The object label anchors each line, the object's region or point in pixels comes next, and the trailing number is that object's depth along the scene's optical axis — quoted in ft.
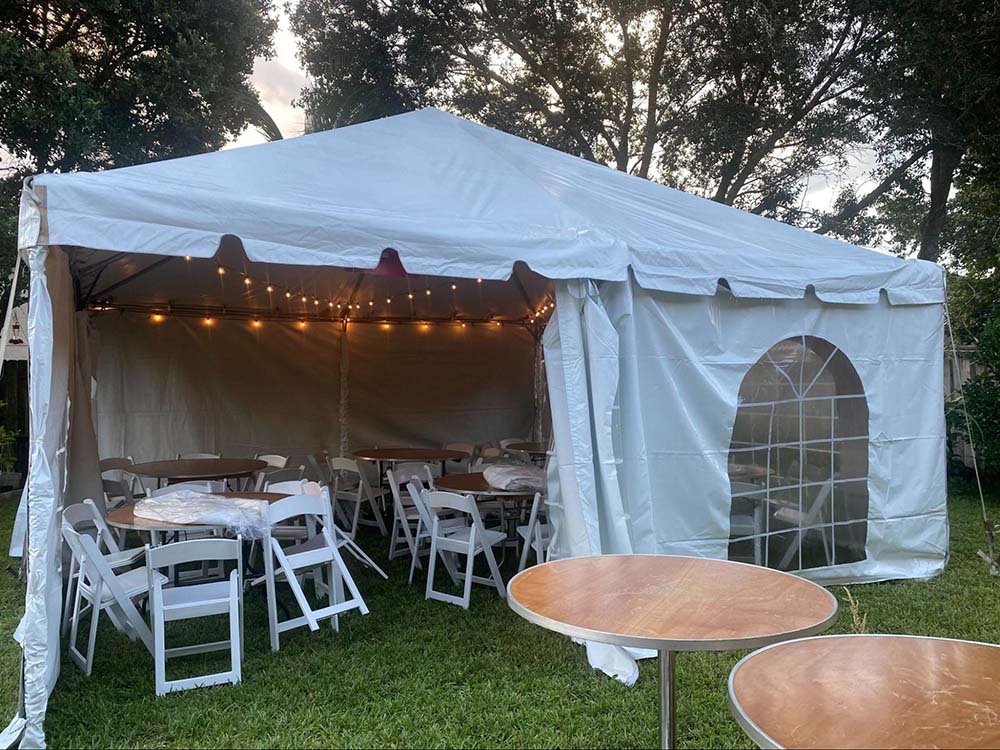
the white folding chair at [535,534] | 15.98
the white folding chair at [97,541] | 13.85
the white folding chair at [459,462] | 28.25
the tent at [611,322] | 11.53
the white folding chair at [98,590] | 11.69
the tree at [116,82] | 28.71
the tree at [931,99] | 31.91
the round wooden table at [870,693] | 5.07
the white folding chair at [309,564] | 13.17
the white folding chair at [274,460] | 22.77
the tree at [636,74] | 37.27
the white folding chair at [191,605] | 11.45
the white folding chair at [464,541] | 15.49
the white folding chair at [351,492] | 22.18
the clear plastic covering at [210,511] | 13.73
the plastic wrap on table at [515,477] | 17.26
